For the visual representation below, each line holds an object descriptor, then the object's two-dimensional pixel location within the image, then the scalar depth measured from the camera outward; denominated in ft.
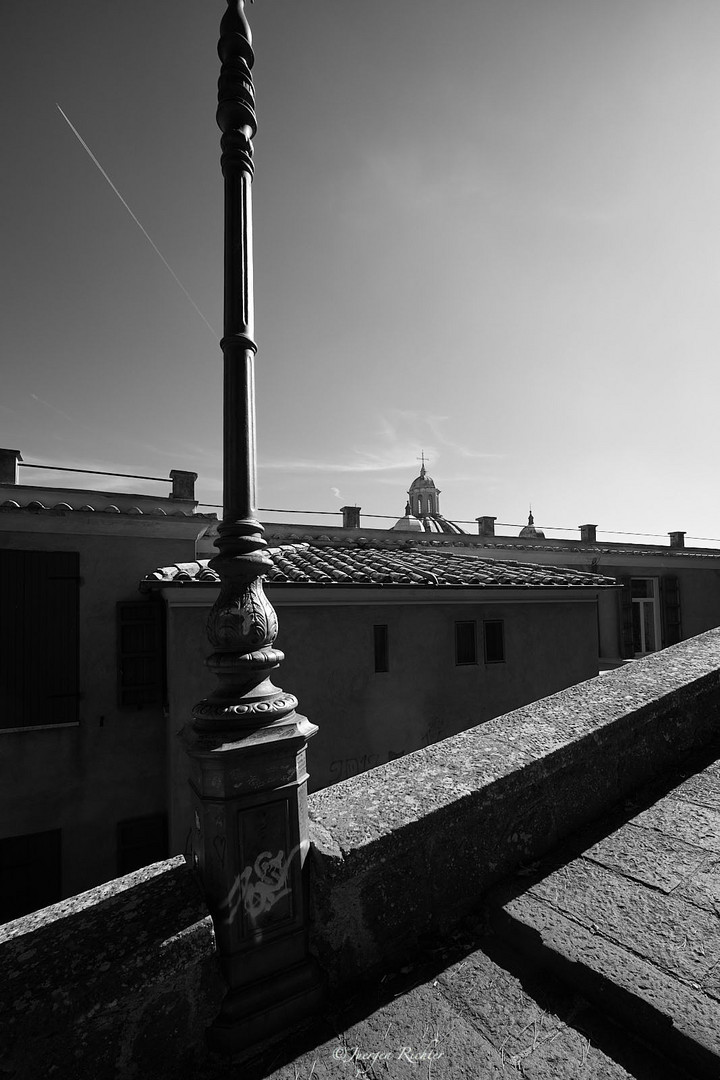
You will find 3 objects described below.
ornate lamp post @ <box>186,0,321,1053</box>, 5.04
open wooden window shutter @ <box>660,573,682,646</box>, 44.06
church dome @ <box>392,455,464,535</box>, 112.68
